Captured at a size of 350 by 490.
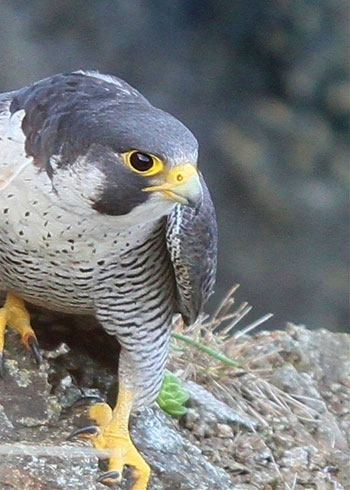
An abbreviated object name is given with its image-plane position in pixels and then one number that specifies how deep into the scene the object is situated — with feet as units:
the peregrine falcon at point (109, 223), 15.58
